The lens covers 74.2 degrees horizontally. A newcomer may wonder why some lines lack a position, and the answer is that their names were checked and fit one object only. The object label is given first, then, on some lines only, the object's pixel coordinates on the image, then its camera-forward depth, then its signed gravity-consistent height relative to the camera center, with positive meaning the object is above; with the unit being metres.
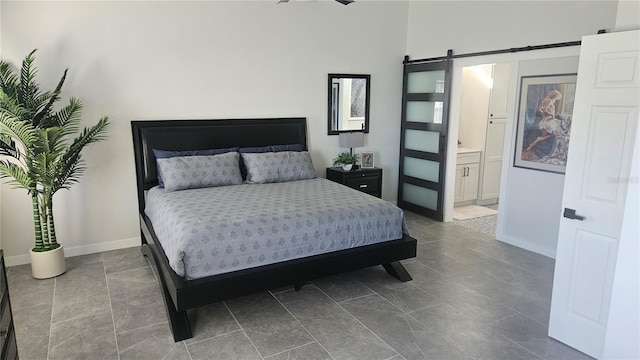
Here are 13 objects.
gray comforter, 3.00 -0.88
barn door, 5.55 -0.32
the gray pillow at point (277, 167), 4.70 -0.62
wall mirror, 5.68 +0.12
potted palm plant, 3.49 -0.31
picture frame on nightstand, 5.84 -0.65
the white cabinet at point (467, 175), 6.27 -0.92
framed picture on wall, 4.23 -0.07
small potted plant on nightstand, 5.62 -0.64
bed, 2.98 -0.99
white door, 2.44 -0.40
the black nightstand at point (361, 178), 5.45 -0.86
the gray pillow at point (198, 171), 4.25 -0.62
